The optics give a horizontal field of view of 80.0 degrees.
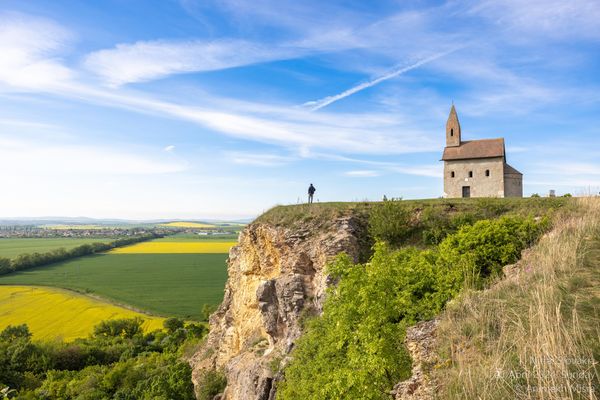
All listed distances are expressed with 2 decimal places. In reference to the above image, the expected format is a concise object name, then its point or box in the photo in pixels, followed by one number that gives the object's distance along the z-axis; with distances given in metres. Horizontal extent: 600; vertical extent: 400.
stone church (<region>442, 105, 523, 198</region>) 31.22
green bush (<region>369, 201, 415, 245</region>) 21.34
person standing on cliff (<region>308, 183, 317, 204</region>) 25.84
